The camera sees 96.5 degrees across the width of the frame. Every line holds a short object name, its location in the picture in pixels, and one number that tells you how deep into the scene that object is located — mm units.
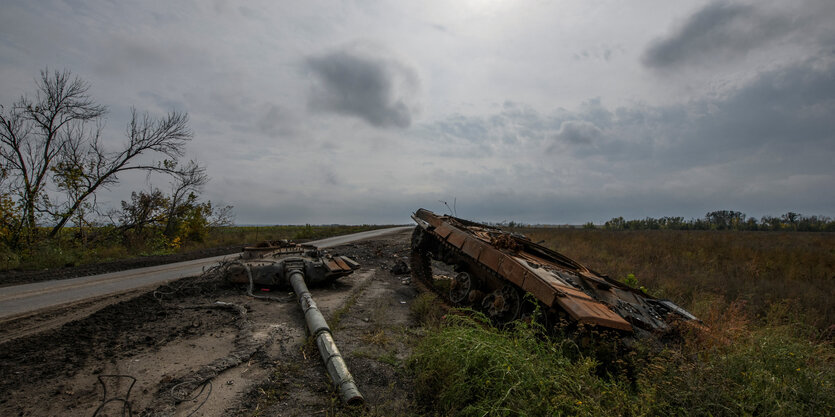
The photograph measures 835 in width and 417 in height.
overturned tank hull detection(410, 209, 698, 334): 4828
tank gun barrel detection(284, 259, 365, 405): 3808
